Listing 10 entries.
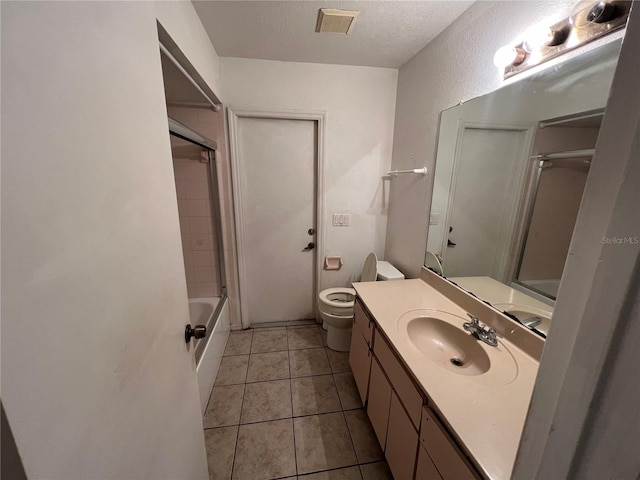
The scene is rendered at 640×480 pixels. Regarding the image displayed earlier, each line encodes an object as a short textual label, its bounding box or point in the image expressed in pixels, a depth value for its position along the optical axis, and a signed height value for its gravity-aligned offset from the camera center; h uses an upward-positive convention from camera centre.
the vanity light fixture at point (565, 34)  0.75 +0.57
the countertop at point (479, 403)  0.63 -0.65
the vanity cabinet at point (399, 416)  0.75 -0.88
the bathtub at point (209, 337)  1.54 -1.11
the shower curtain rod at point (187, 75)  1.13 +0.64
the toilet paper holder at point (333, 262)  2.29 -0.66
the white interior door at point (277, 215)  2.07 -0.22
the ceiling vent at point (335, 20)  1.33 +0.98
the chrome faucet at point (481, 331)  1.04 -0.61
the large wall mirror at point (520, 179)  0.85 +0.08
